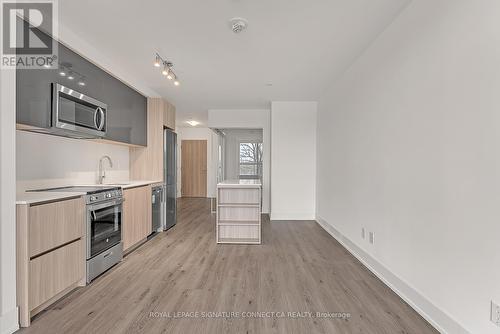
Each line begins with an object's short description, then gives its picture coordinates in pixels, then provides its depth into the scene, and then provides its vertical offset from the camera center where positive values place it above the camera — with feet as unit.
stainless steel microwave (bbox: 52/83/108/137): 8.01 +1.94
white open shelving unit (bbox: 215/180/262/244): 13.17 -2.44
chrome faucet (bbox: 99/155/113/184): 12.08 -0.21
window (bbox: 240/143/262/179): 25.99 +0.76
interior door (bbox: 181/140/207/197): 31.04 -0.11
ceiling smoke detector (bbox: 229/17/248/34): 8.04 +4.68
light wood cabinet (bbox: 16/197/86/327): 6.16 -2.37
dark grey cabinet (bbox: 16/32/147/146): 7.12 +2.73
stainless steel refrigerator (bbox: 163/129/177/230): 15.45 -0.53
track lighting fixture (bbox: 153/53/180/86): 10.69 +4.60
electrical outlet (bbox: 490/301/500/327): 4.69 -2.74
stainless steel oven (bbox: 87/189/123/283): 8.56 -2.41
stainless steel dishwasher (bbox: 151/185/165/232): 13.97 -2.29
